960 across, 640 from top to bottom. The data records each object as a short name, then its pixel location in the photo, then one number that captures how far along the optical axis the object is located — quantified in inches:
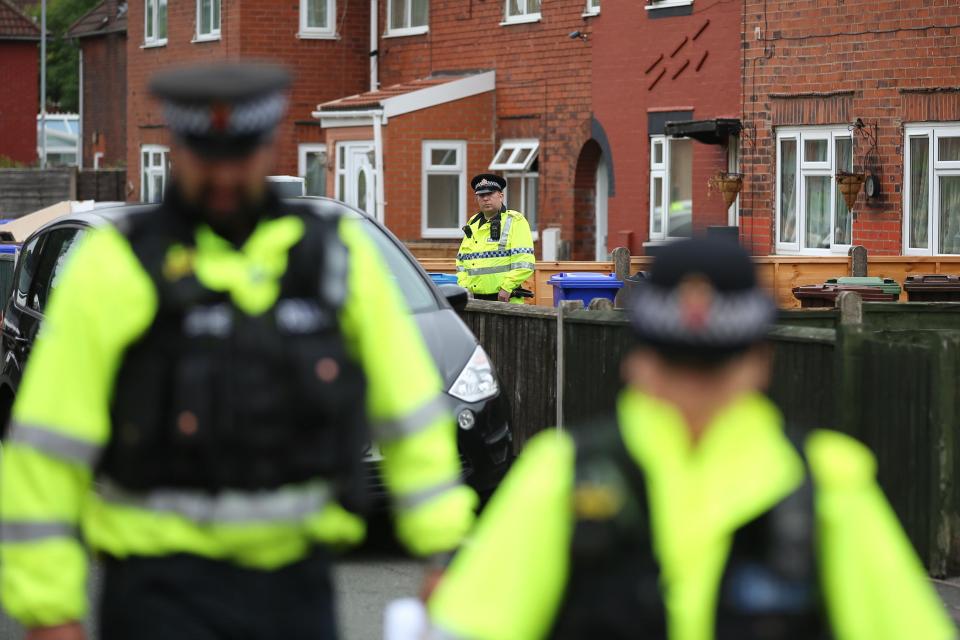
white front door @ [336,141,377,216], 1168.2
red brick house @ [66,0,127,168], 1860.2
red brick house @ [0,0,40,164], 2161.7
